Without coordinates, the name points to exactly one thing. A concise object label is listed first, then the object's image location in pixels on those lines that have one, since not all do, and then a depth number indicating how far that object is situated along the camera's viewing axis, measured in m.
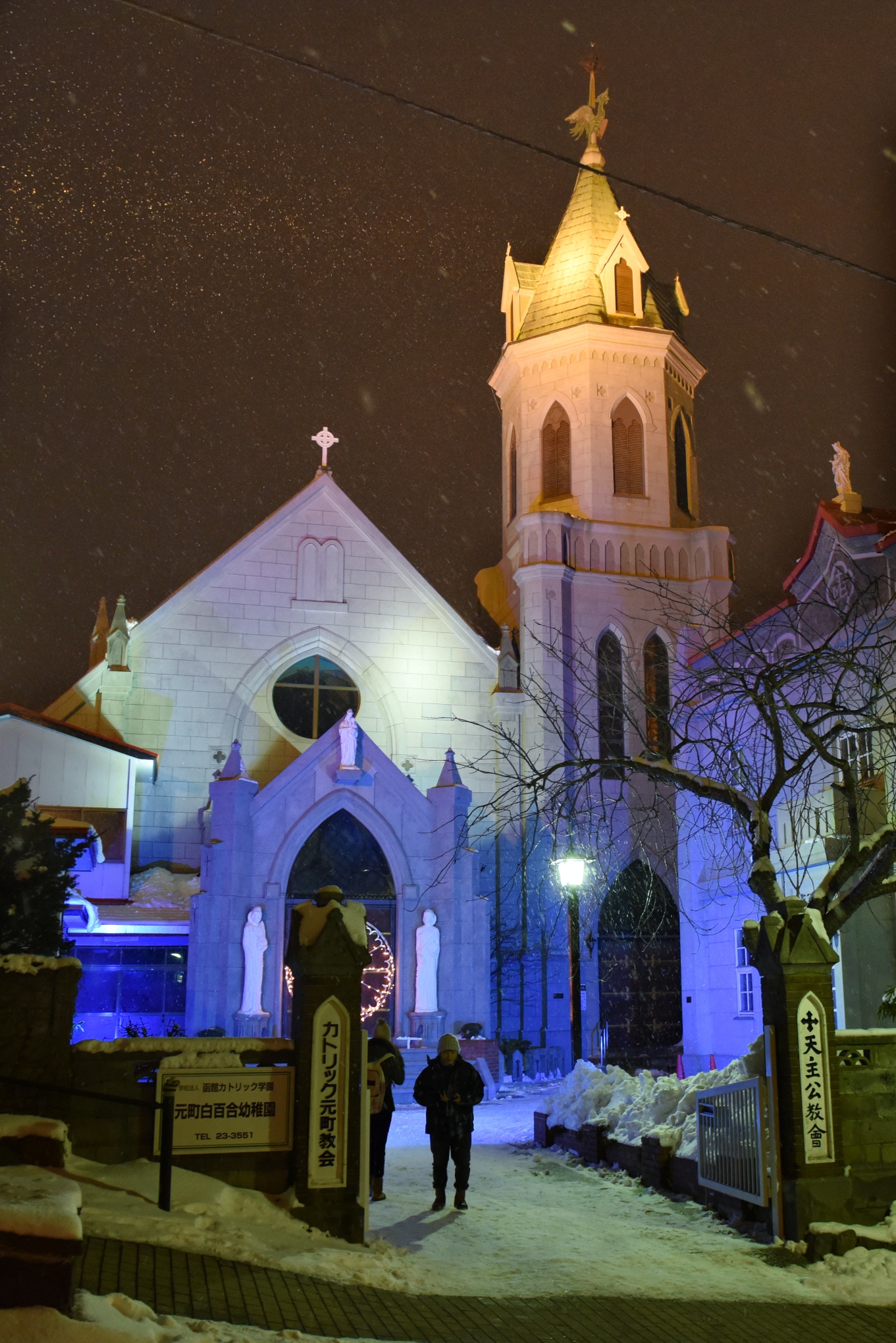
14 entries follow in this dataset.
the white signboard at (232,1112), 10.62
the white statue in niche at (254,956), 25.72
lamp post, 16.94
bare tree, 12.45
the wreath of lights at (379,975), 26.89
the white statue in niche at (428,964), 26.33
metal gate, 11.21
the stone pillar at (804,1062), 10.86
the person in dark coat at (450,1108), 12.37
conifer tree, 16.78
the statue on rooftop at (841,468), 23.31
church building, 26.50
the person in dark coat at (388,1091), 12.63
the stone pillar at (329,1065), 10.52
